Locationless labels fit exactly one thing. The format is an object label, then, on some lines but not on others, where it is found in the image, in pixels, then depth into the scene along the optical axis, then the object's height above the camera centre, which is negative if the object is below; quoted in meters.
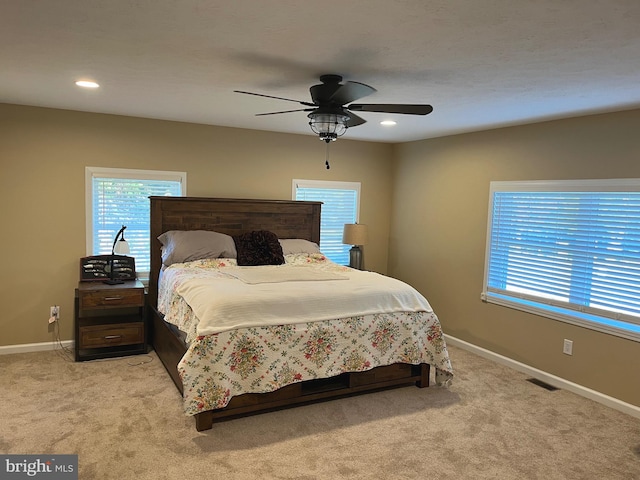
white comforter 2.94 -0.66
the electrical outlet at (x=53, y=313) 4.28 -1.11
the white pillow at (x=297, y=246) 4.82 -0.44
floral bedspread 2.82 -1.02
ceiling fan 2.71 +0.63
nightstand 3.99 -1.15
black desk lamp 4.28 -0.49
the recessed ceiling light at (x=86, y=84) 3.12 +0.81
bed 2.86 -0.98
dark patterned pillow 4.45 -0.45
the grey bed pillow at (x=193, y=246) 4.25 -0.42
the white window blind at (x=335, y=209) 5.53 -0.02
